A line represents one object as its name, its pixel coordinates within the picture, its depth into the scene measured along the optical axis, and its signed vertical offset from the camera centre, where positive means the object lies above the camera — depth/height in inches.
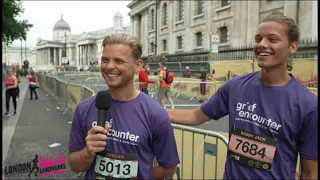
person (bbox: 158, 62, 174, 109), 438.0 -22.4
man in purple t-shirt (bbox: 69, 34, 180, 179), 80.0 -14.4
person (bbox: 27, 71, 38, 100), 689.0 -23.4
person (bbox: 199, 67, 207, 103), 567.2 -30.4
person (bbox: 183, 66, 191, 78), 856.9 -3.5
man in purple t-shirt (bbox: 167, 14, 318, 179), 74.7 -11.0
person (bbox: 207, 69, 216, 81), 652.1 -7.7
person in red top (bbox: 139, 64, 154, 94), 460.1 -13.3
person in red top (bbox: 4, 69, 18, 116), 460.1 -23.1
